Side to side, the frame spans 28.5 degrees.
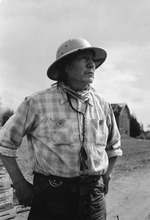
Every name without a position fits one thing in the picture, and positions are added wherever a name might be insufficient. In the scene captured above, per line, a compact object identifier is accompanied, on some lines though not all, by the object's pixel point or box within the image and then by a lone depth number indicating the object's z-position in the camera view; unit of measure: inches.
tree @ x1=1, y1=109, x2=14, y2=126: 1532.4
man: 92.4
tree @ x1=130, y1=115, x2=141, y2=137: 2094.0
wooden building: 1887.3
